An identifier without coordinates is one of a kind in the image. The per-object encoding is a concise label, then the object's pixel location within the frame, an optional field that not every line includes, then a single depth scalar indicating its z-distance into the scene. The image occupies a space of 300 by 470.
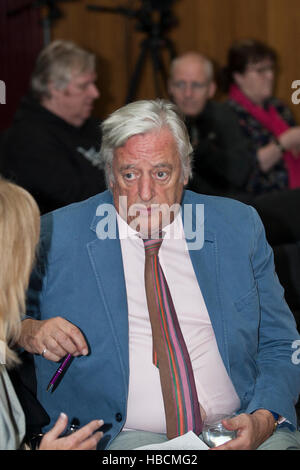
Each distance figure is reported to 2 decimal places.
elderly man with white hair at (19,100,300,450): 3.27
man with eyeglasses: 5.08
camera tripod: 6.75
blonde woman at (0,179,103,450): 3.05
